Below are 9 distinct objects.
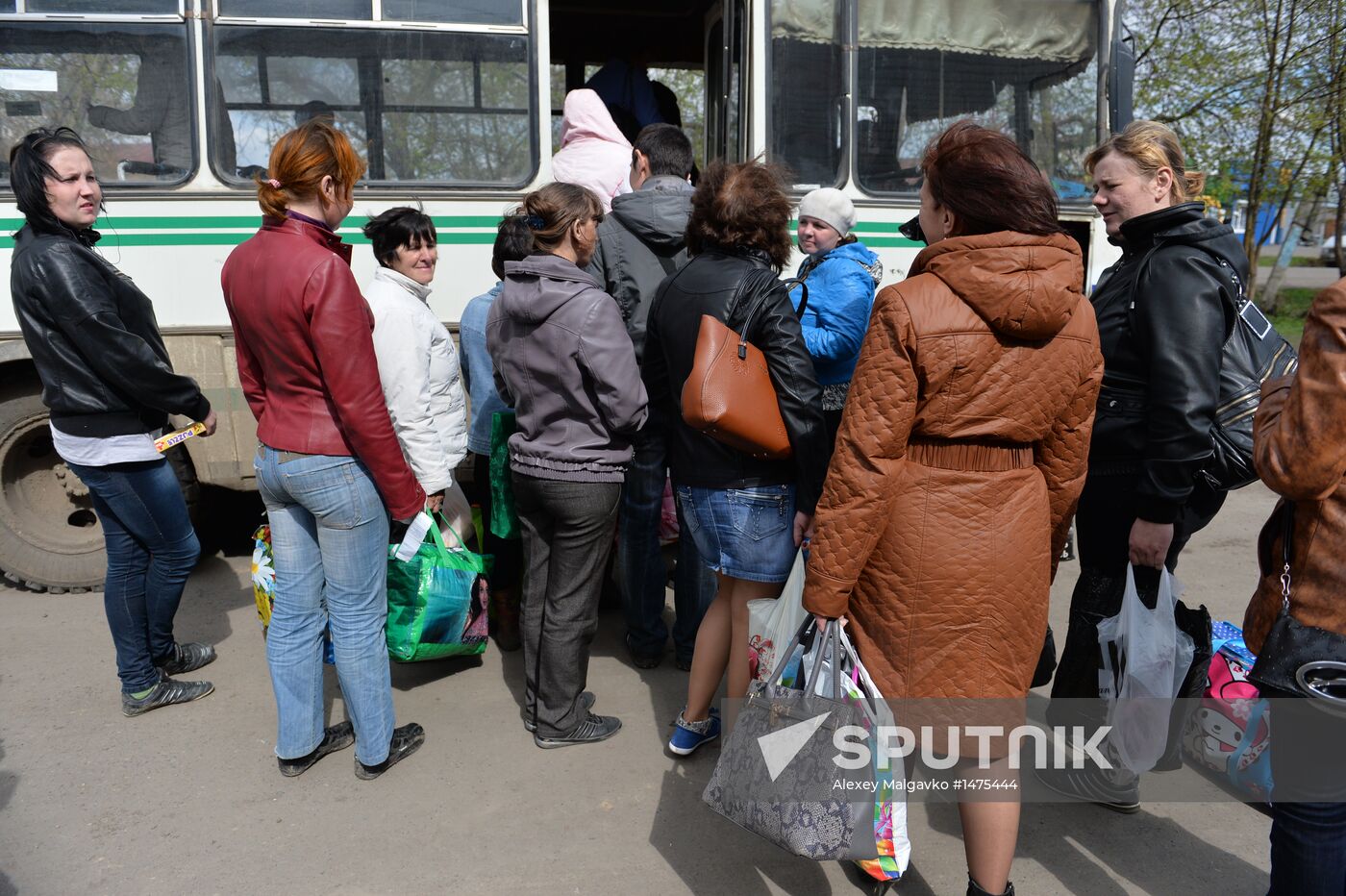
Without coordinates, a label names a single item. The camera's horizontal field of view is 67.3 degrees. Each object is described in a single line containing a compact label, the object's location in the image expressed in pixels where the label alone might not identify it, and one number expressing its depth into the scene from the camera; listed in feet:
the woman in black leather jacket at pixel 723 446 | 9.50
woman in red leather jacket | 9.14
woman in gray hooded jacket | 10.11
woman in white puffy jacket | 11.30
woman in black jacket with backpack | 8.47
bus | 14.90
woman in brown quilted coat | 6.97
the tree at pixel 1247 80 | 40.73
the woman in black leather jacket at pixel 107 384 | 10.59
